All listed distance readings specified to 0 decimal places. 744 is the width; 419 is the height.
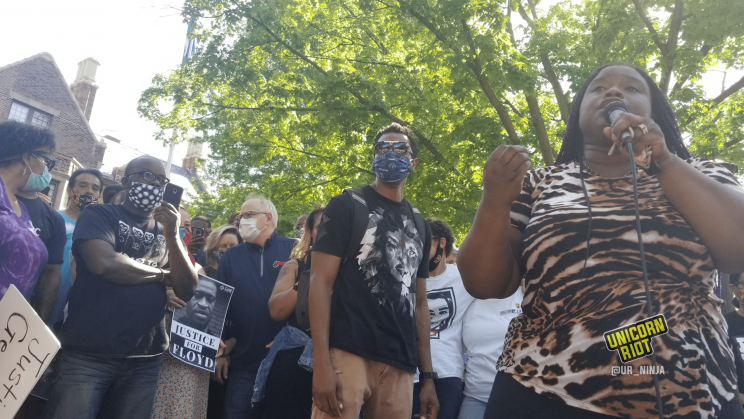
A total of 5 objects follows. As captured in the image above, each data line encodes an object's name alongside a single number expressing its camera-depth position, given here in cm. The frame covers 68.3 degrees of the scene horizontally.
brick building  2623
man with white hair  446
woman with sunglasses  282
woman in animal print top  144
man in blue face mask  279
